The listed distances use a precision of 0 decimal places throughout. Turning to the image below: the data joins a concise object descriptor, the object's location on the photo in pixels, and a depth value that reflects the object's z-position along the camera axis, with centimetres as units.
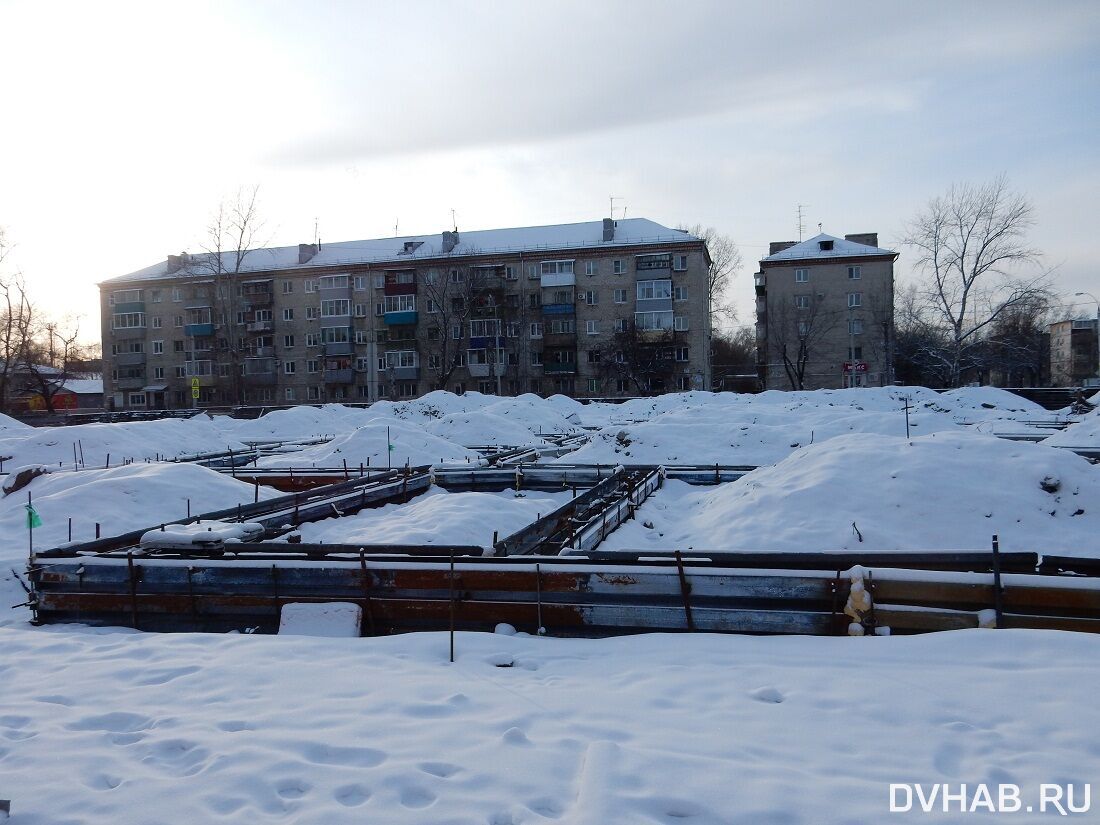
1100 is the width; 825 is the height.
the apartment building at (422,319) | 5253
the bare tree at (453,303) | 5500
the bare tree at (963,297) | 4244
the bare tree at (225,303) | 5888
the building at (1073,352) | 8831
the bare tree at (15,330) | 4609
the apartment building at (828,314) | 5391
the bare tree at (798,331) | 5441
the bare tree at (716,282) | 7062
